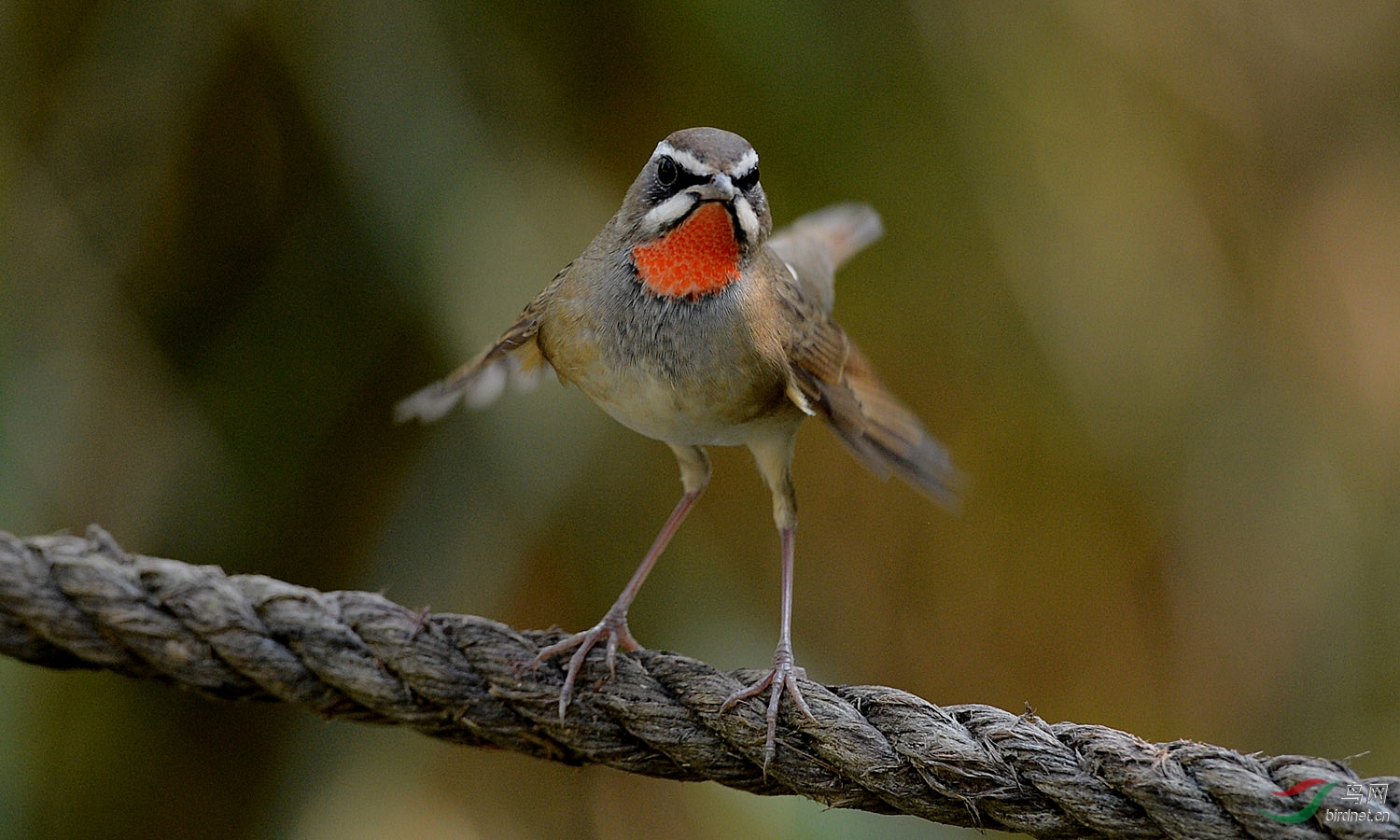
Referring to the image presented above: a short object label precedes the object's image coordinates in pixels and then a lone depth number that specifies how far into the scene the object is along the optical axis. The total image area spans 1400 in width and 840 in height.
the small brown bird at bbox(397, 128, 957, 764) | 5.82
